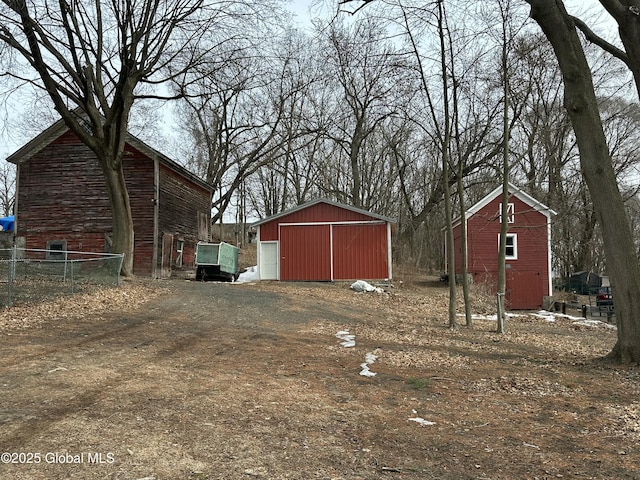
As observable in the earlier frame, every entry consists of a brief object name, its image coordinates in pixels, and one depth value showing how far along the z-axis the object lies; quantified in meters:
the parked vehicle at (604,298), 24.24
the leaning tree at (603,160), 7.11
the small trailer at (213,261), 24.48
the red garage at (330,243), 23.12
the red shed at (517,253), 26.36
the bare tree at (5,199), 51.27
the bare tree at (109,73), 15.05
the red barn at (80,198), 22.52
